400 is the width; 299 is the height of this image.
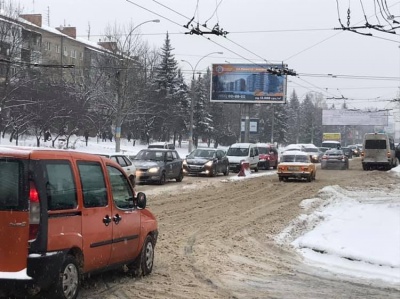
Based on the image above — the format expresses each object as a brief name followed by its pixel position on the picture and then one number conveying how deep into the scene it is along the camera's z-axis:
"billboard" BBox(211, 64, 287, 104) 60.88
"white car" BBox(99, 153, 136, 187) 22.05
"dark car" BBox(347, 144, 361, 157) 84.47
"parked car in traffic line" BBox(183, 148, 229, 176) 31.17
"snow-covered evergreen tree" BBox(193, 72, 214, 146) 80.62
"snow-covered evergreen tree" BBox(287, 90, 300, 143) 126.56
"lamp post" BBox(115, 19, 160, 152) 45.16
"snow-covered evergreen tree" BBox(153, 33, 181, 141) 73.19
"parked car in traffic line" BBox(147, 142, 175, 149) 48.06
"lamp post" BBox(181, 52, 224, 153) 50.49
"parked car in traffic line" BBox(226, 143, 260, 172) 36.16
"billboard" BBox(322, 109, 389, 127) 84.19
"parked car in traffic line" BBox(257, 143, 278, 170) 41.81
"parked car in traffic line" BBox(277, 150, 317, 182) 28.44
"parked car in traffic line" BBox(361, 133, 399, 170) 44.25
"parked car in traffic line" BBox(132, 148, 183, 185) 24.83
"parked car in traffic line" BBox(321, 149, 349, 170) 43.22
